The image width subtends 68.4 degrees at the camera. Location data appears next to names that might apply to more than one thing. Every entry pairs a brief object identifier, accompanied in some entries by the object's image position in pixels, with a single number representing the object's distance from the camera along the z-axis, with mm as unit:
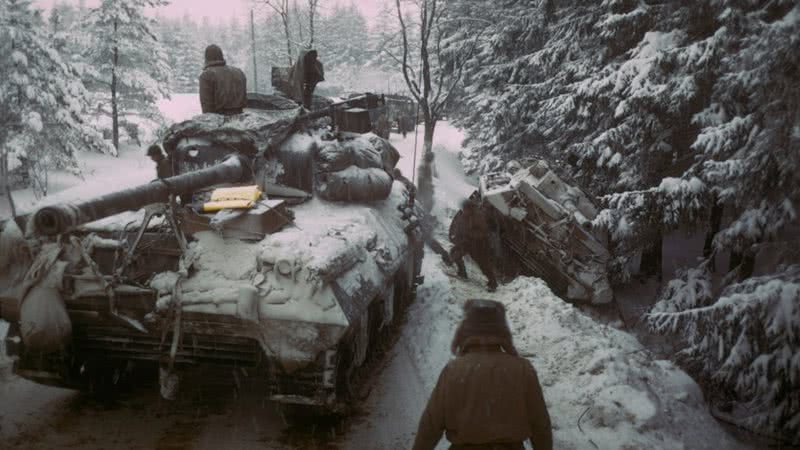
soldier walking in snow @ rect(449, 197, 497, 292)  10727
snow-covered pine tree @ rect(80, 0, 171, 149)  23297
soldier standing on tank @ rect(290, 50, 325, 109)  8742
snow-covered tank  4801
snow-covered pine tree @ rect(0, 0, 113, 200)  13164
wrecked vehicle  9711
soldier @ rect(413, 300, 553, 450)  2844
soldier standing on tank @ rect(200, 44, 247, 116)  7676
